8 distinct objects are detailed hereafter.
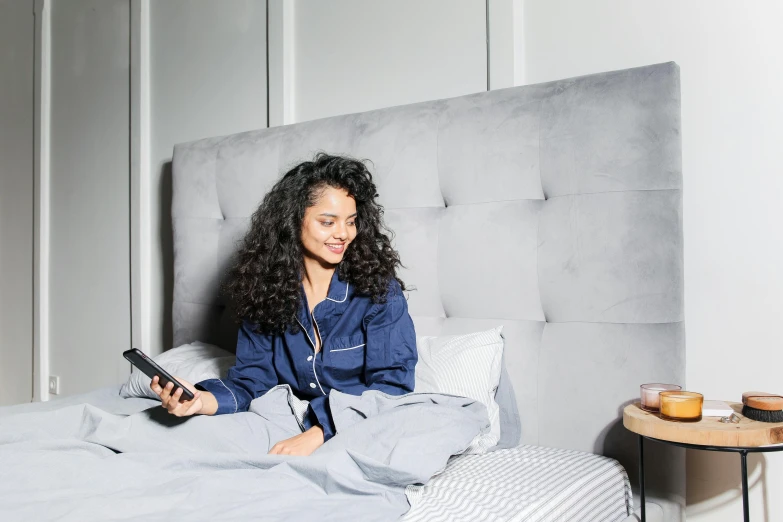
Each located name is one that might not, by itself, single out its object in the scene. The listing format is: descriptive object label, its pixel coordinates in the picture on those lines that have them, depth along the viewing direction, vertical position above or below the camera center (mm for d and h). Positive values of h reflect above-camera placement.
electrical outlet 3289 -557
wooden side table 1195 -304
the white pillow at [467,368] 1575 -236
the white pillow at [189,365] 1919 -277
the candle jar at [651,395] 1350 -257
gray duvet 1046 -348
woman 1581 -65
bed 1221 -36
